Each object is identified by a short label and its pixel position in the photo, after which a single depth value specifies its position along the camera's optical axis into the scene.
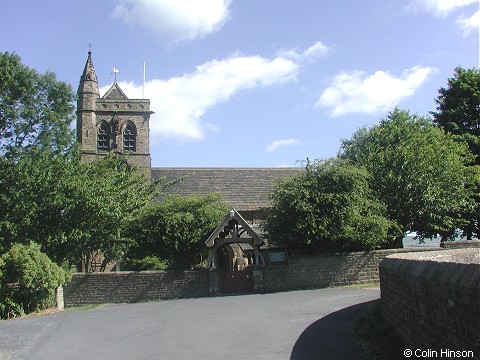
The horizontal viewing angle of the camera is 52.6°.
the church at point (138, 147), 40.38
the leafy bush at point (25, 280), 19.95
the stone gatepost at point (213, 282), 23.62
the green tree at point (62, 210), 23.95
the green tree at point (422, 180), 28.06
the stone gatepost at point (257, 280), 23.84
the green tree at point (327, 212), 23.81
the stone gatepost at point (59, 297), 21.81
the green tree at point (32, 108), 30.69
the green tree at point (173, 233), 25.02
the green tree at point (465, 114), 34.06
